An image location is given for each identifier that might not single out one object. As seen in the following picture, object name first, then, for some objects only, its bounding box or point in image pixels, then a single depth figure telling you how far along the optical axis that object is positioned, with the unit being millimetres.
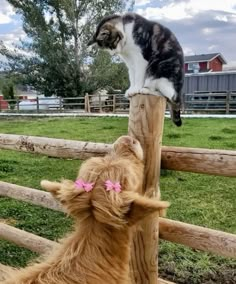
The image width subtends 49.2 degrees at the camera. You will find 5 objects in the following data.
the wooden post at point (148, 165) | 1184
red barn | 21140
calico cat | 1308
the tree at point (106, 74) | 14852
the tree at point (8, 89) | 16181
